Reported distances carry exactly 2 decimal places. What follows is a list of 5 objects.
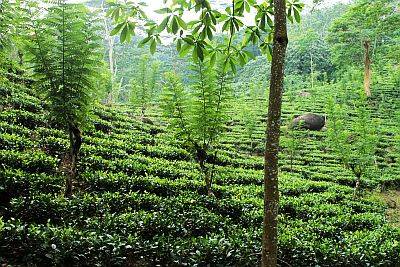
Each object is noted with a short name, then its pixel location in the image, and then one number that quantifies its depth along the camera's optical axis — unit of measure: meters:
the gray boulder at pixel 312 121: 31.11
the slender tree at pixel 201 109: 10.02
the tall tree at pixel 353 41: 30.03
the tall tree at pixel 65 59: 7.57
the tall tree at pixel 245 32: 2.98
